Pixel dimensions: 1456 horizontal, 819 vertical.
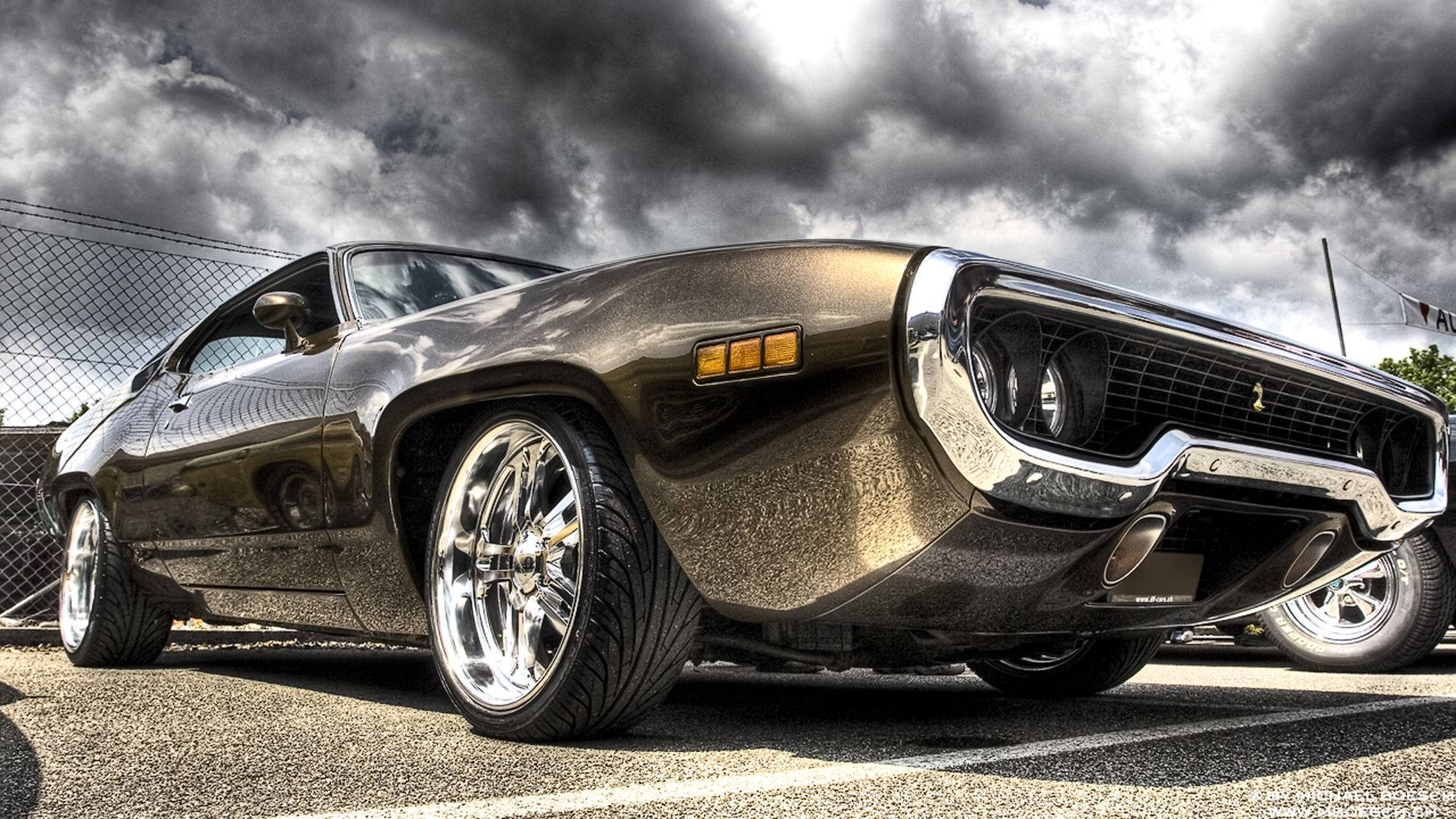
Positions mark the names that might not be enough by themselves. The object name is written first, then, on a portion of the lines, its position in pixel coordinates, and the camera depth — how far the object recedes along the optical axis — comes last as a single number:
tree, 45.56
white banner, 21.28
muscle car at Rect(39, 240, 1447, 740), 2.07
